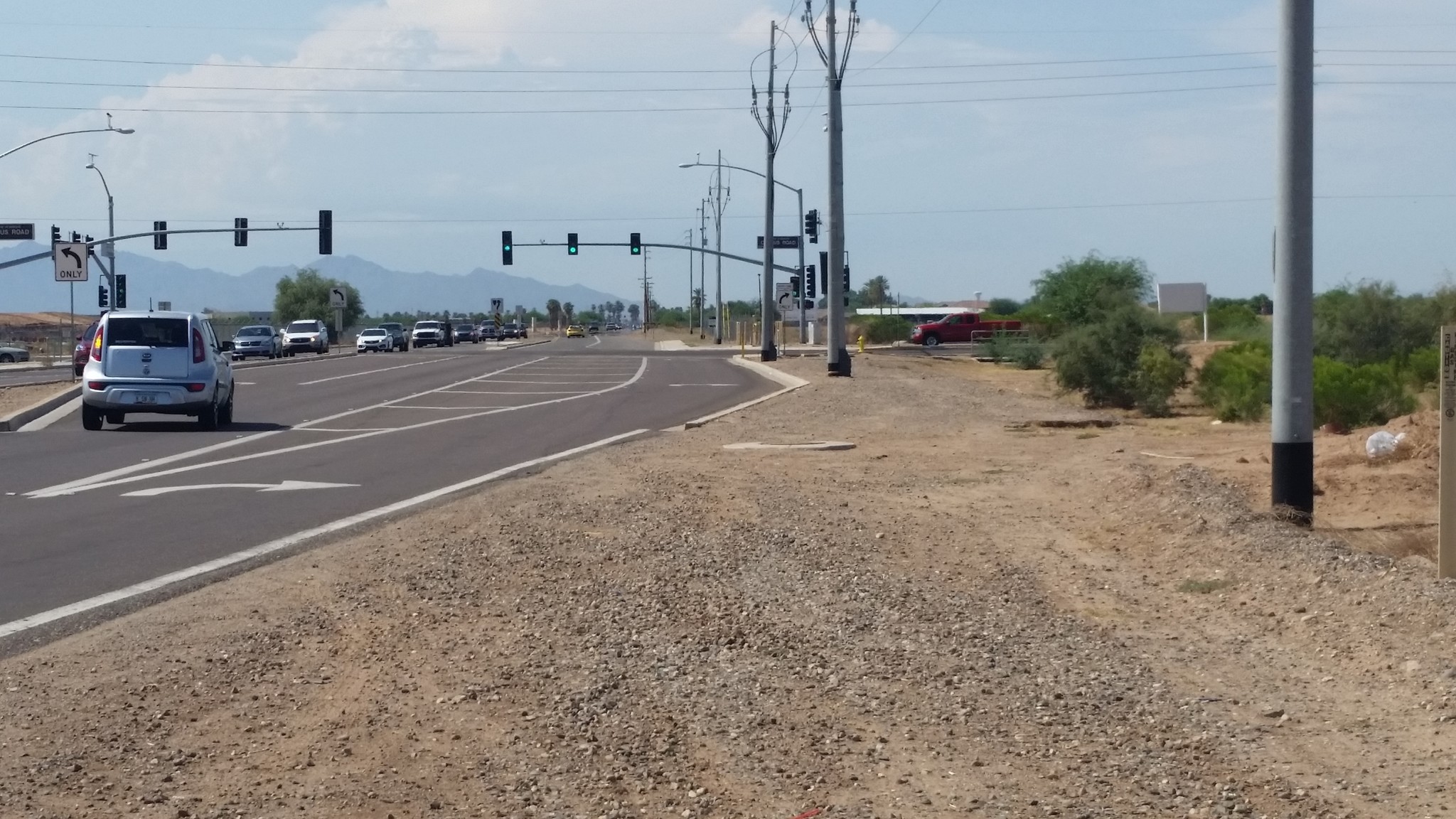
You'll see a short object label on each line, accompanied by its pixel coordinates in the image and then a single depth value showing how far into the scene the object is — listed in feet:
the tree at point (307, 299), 569.23
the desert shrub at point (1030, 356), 186.80
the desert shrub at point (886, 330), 338.95
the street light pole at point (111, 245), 242.99
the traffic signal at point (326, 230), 226.17
